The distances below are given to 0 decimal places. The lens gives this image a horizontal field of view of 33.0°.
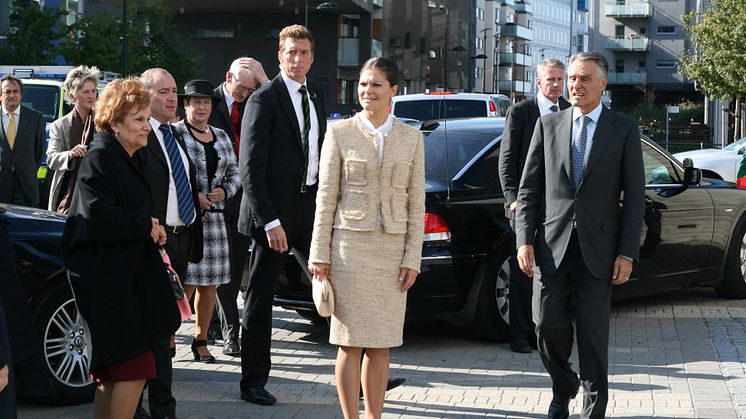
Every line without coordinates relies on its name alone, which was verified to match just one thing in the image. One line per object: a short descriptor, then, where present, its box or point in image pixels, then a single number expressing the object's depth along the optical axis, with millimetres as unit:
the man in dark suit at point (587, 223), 6328
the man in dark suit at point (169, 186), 6680
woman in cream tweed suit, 5855
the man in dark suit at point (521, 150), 8648
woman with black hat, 8438
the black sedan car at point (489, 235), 8883
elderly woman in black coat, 5492
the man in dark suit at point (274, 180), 6992
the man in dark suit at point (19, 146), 11227
